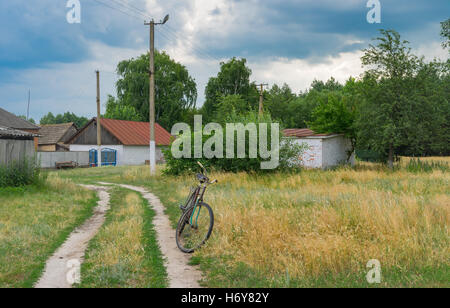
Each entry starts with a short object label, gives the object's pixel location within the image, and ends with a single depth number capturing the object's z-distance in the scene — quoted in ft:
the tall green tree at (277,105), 181.41
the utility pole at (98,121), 114.01
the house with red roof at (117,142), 129.49
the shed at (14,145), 45.78
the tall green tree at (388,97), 82.23
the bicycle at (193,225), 21.61
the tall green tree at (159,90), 186.80
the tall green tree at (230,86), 184.65
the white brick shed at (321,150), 85.97
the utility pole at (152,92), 69.72
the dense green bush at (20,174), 43.83
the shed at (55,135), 181.16
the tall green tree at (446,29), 104.12
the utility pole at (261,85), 102.68
